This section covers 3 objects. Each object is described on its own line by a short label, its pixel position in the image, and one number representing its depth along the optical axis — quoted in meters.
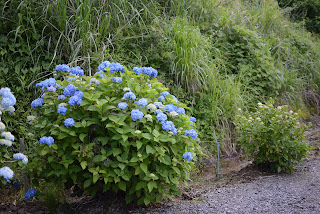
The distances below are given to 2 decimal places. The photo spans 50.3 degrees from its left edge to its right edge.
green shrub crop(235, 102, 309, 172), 3.83
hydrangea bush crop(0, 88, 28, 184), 2.50
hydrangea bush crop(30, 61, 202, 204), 2.71
